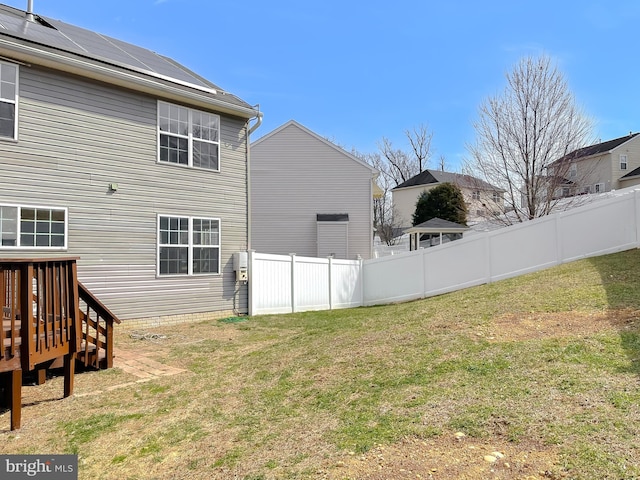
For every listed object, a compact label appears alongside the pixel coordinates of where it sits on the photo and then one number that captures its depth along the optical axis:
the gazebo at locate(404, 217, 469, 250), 20.84
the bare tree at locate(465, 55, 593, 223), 14.72
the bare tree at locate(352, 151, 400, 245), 35.84
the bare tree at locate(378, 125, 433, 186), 42.09
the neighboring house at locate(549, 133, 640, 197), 27.55
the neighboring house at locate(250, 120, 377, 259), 18.03
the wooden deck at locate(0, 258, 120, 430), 3.82
